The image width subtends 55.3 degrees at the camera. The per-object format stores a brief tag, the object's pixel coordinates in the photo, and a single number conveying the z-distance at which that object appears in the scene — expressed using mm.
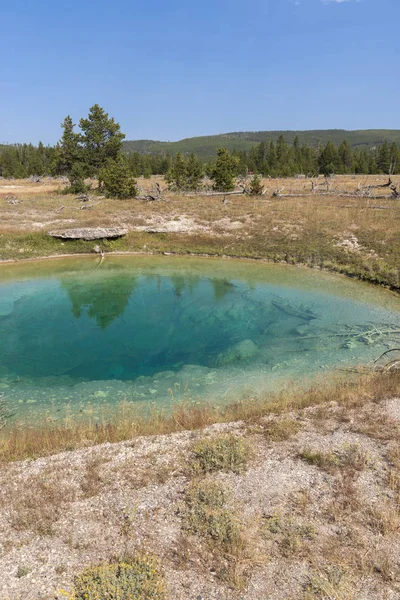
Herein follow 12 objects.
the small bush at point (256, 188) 51375
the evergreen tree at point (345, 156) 113938
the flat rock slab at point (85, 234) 33438
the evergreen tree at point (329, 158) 109938
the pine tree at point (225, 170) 52344
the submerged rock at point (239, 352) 14994
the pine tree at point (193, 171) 63109
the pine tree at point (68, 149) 58250
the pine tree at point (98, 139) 58750
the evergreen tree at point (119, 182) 48250
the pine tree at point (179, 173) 59444
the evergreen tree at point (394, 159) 103500
